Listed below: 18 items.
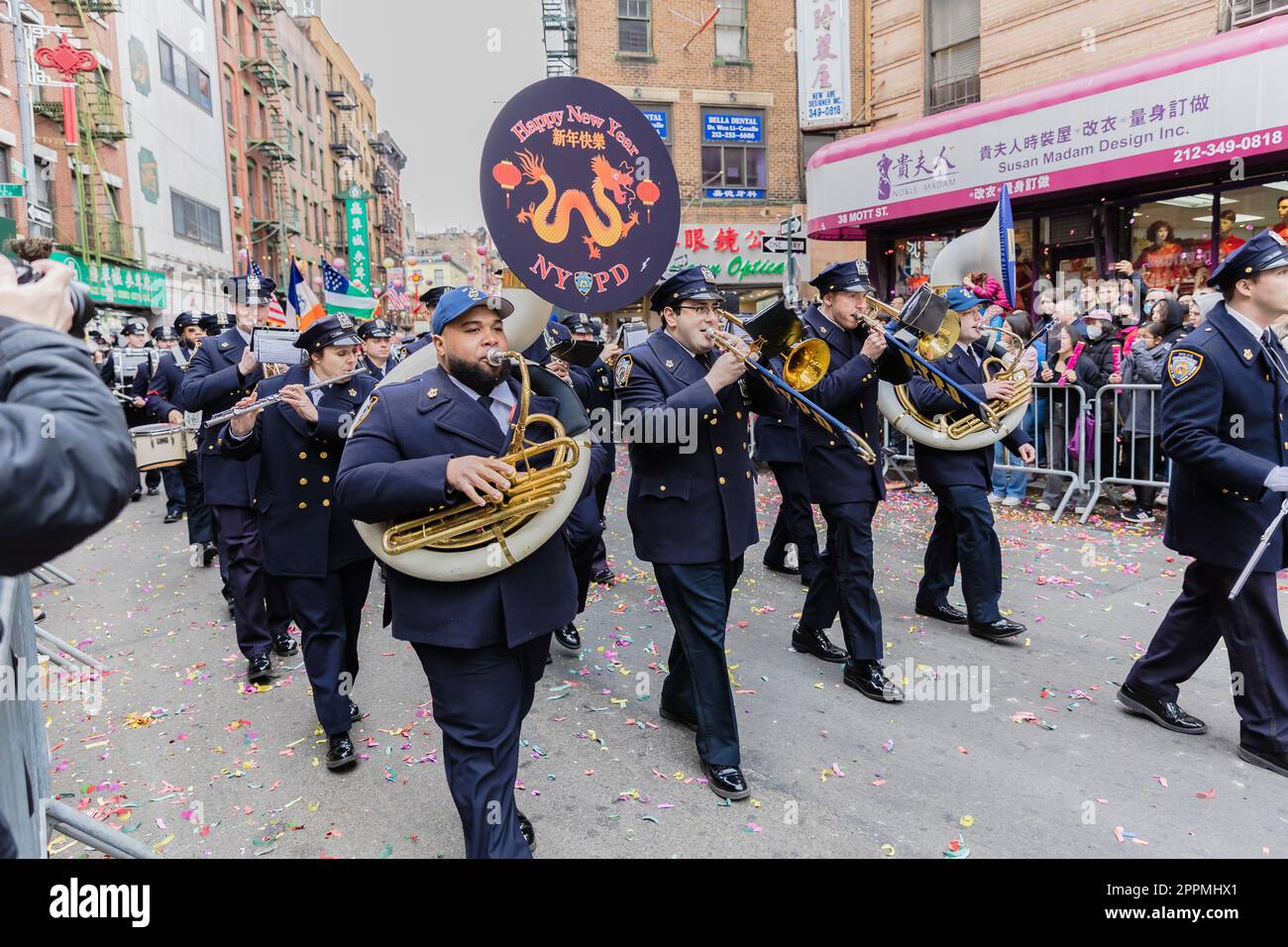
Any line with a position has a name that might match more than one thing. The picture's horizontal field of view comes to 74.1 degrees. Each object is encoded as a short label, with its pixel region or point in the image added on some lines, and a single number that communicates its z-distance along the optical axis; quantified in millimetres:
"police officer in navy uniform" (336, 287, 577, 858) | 2861
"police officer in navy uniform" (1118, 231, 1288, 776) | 3883
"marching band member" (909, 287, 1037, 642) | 5629
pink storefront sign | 9844
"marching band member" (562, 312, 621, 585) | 7254
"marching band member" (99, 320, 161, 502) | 11008
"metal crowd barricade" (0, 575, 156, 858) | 2229
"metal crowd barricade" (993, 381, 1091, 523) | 8852
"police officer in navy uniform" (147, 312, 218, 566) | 8367
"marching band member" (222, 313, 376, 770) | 4285
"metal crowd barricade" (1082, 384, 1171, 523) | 8328
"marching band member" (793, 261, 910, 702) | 4738
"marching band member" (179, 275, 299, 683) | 5477
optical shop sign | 23031
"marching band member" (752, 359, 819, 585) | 6778
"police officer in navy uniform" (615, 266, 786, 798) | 3863
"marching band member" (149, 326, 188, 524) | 10984
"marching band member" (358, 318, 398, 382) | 5703
